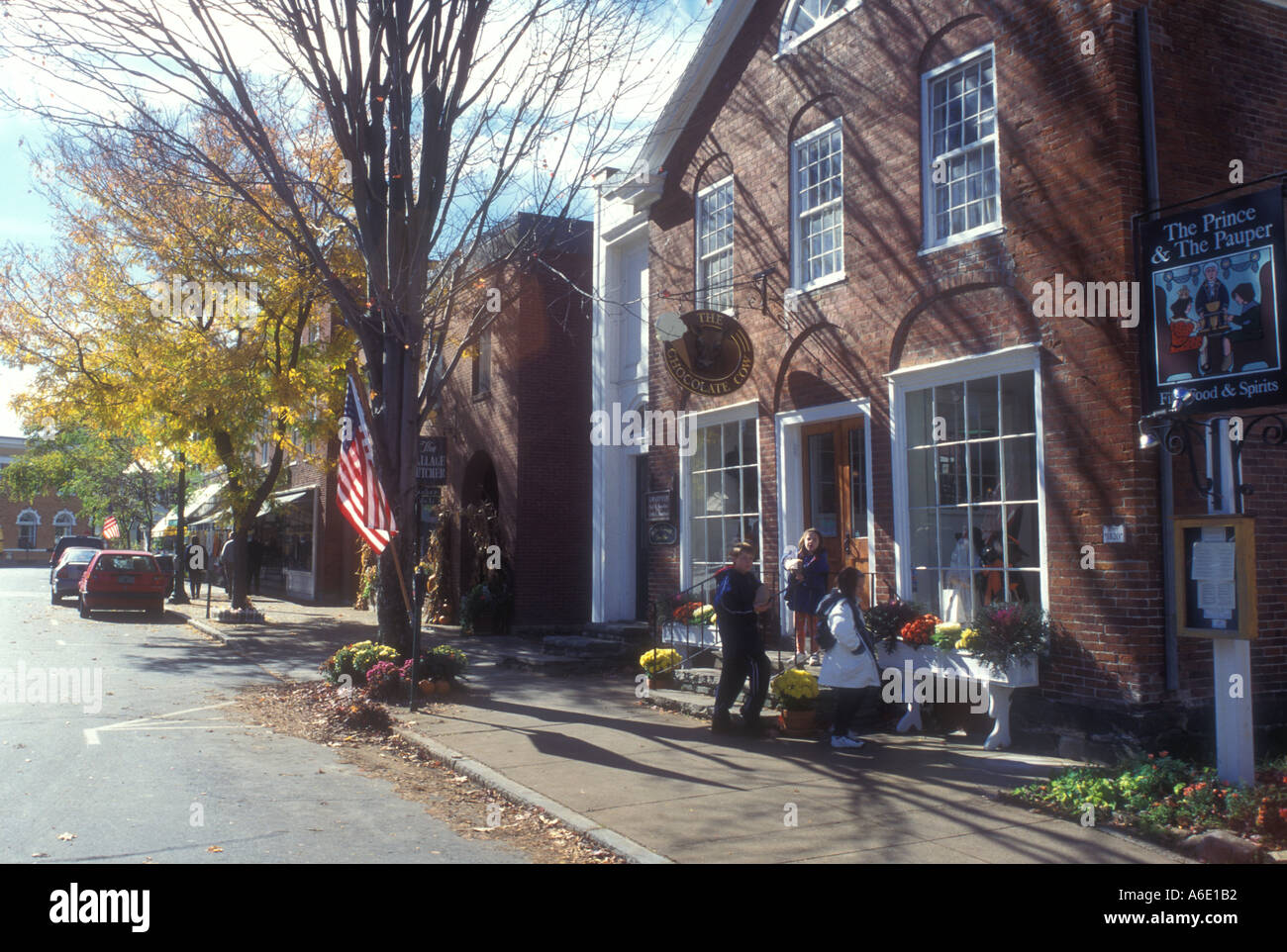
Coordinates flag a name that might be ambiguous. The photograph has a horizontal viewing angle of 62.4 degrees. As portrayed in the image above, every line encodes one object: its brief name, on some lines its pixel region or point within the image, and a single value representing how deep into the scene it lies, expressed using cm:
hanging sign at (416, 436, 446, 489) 1988
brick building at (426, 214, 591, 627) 1989
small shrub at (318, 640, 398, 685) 1259
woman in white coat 905
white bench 893
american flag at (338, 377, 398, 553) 1165
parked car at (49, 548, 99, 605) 2908
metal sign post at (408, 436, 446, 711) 1986
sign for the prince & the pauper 714
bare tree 1214
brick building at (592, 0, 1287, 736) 870
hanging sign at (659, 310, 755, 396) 1246
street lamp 2936
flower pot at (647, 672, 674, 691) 1262
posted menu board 712
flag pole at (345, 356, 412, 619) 1239
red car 2428
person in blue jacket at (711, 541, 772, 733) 980
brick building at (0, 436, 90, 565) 7350
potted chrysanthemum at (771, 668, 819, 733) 990
